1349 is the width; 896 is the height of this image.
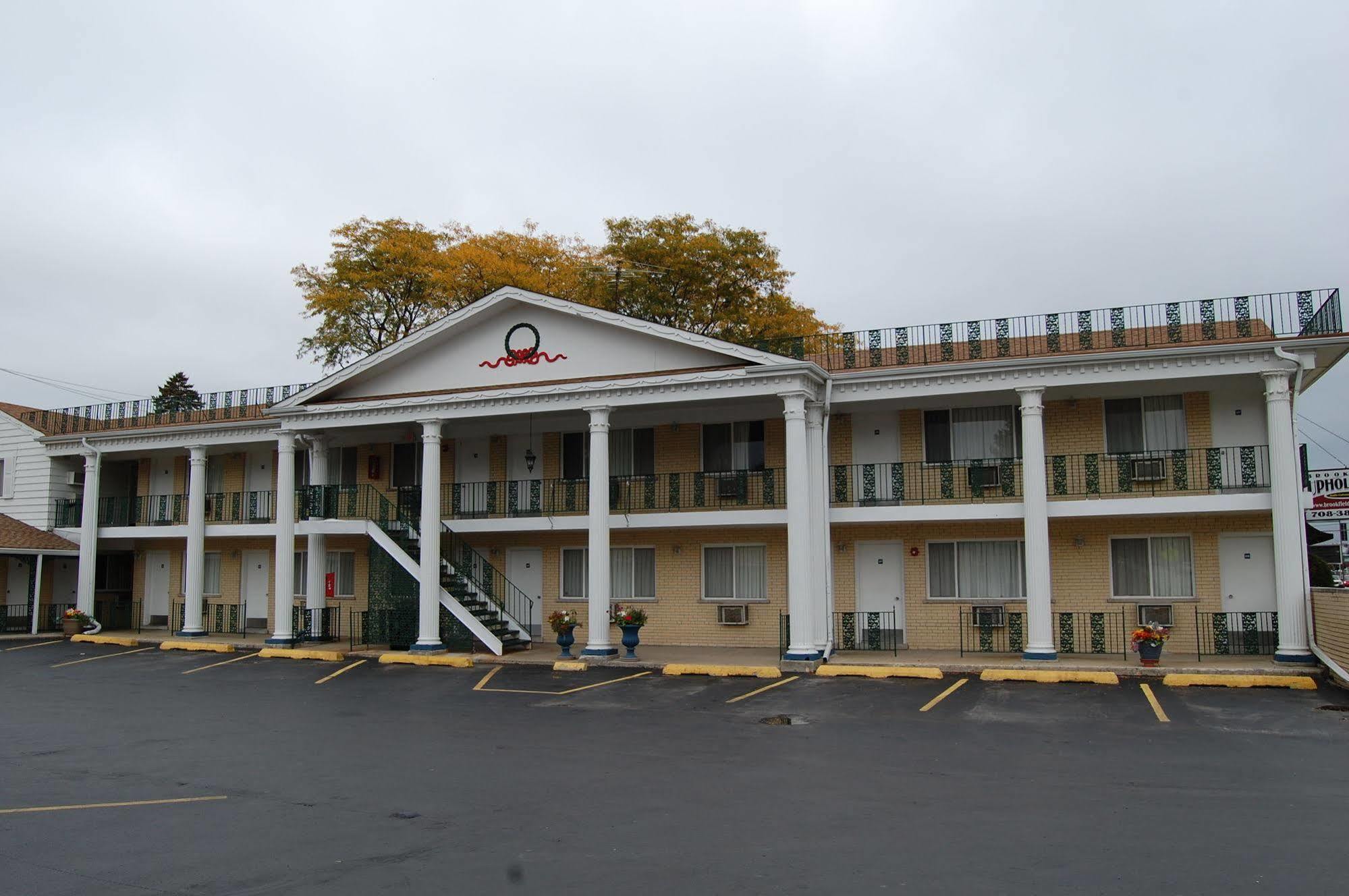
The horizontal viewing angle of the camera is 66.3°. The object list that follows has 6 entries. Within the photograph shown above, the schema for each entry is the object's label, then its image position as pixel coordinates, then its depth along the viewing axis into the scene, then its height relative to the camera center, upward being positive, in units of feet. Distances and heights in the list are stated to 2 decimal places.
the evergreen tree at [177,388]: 218.54 +36.25
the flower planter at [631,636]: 68.59 -5.41
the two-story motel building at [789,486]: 63.87 +4.80
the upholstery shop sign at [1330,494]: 52.60 +2.82
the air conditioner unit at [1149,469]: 66.03 +5.20
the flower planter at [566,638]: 70.79 -5.74
